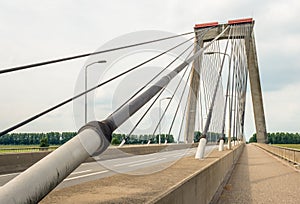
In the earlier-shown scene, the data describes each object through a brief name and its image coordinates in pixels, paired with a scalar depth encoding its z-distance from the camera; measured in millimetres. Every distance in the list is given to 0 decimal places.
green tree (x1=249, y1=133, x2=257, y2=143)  164375
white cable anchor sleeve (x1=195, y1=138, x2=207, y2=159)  16506
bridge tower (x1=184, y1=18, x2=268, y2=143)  42219
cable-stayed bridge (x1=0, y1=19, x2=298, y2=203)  2893
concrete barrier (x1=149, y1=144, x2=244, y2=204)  4926
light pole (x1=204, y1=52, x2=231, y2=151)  26464
